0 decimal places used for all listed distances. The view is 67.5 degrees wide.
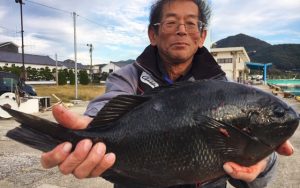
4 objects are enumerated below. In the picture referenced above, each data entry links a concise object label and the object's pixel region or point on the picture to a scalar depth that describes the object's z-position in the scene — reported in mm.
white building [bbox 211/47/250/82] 40976
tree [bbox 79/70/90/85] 38081
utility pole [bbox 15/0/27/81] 20674
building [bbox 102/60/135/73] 74017
